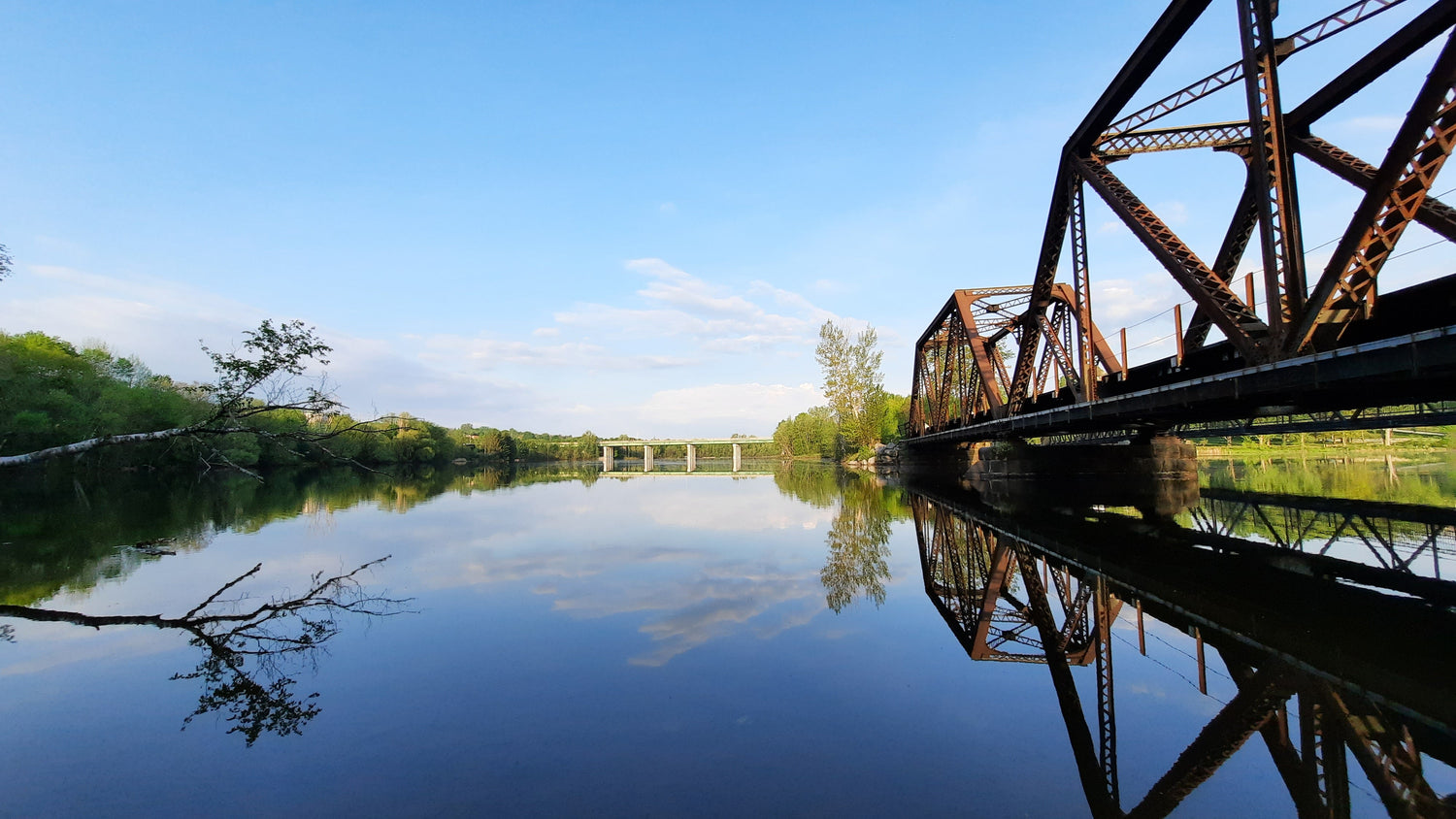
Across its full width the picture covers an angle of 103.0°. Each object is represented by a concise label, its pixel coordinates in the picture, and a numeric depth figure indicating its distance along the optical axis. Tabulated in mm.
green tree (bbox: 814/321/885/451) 68000
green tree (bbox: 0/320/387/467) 8719
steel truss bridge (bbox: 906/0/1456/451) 7410
